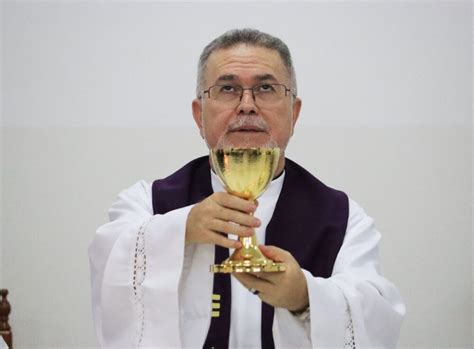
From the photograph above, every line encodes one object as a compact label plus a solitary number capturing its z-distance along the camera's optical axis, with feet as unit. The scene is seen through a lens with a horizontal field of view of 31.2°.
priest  7.52
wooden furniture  15.40
